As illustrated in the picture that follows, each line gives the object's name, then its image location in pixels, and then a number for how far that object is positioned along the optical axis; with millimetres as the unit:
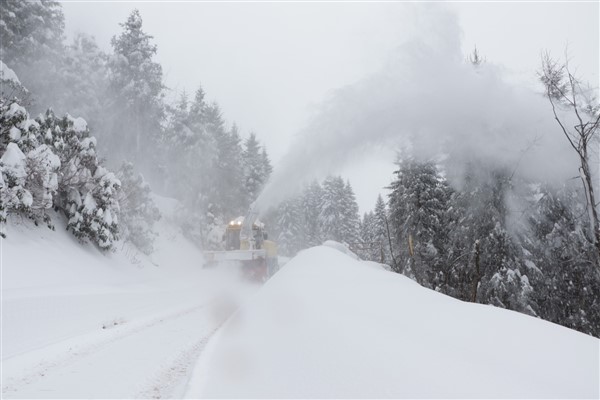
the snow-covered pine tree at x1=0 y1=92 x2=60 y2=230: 10852
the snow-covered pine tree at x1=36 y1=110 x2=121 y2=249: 14531
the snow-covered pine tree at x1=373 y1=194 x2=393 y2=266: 46275
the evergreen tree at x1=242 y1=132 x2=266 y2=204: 42281
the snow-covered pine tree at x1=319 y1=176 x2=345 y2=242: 51125
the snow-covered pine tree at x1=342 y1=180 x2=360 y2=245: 52500
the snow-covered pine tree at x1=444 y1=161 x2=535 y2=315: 12758
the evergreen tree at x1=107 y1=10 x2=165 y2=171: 31766
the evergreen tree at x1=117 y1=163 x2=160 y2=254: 20906
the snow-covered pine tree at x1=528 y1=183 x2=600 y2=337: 11297
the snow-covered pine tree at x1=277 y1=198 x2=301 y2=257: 48344
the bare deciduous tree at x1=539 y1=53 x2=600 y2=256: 7285
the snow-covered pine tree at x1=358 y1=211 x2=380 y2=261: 53831
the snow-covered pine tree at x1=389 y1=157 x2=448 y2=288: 21922
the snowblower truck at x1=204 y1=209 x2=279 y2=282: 17703
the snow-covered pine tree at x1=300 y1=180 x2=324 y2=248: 51656
